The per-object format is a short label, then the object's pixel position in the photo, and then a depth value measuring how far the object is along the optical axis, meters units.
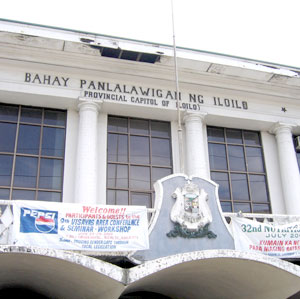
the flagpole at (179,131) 11.40
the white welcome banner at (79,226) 8.85
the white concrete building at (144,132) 10.85
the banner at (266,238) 10.31
